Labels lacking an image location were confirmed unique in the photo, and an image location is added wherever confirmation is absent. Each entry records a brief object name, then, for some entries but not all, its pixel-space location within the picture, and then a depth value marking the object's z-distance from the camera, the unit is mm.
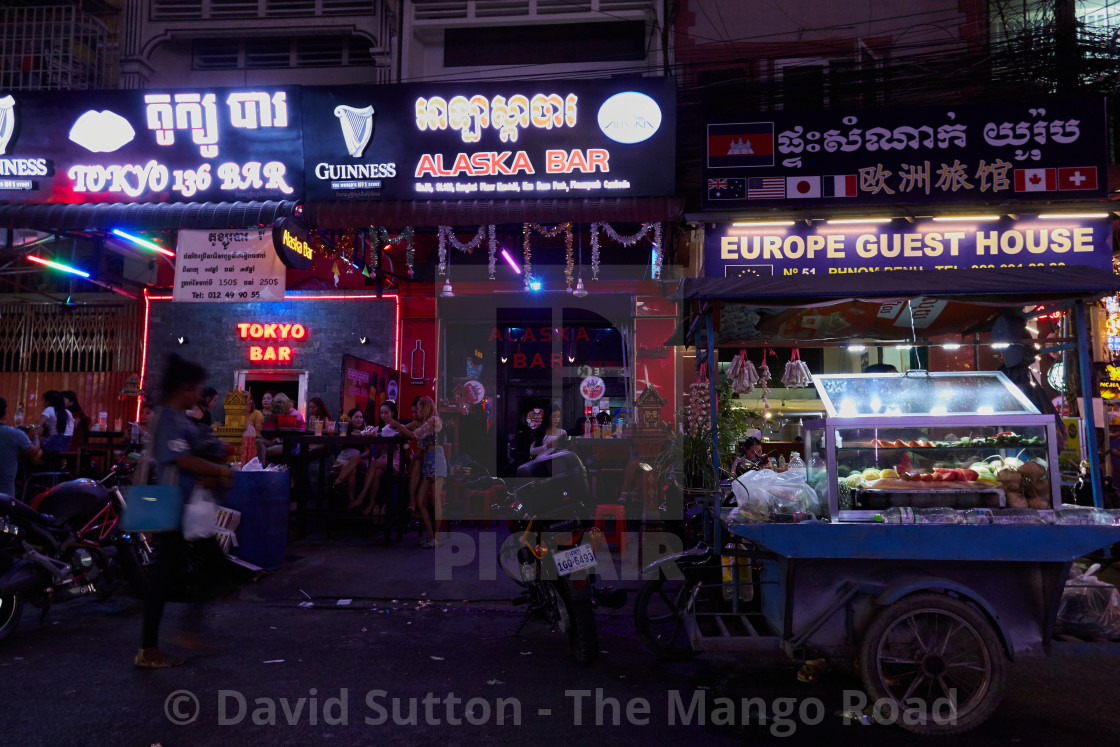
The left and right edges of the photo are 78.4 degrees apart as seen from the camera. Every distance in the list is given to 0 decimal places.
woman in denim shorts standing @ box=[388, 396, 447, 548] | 9297
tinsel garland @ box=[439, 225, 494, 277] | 9977
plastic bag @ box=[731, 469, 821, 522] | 4938
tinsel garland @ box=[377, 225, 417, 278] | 10352
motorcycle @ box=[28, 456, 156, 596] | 6516
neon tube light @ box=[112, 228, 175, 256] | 10981
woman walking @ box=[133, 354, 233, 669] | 4895
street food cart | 4105
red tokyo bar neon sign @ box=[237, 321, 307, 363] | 14055
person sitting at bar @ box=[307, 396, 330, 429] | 11781
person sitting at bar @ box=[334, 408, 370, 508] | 10664
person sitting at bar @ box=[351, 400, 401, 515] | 10394
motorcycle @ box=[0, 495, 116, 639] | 5508
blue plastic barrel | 7648
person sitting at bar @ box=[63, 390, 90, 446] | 11656
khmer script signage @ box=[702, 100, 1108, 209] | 9000
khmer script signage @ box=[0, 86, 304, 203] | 10461
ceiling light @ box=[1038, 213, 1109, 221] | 9086
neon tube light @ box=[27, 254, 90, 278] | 11273
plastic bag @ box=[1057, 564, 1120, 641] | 4406
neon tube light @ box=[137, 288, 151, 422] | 13953
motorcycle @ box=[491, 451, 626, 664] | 5168
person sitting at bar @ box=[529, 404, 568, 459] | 7940
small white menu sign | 10414
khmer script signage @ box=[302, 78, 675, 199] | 9883
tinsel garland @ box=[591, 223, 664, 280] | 9992
